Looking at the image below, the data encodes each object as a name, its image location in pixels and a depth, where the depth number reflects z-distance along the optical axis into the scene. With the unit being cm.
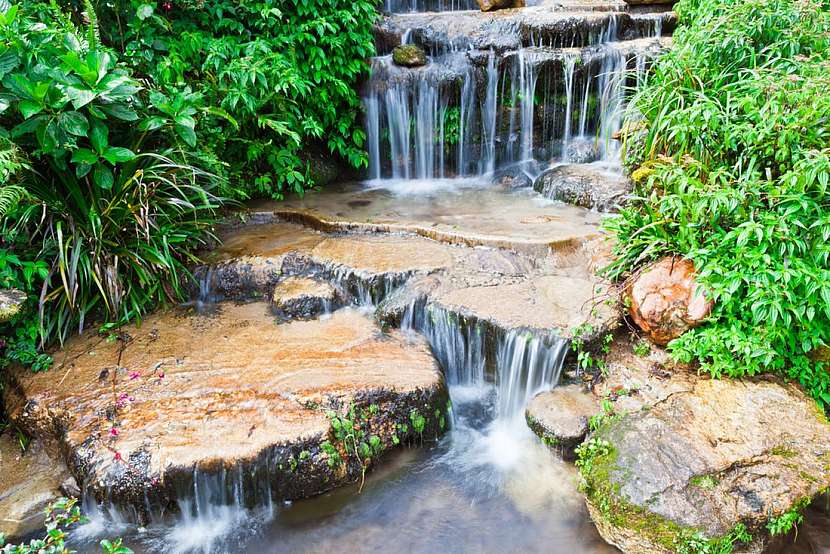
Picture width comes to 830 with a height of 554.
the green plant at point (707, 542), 288
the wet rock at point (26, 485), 325
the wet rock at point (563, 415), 360
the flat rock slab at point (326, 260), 479
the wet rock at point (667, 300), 362
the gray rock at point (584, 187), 596
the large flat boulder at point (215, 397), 324
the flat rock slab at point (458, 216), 523
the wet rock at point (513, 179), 725
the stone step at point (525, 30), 769
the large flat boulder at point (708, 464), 296
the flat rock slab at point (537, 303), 406
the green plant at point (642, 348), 392
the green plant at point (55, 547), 212
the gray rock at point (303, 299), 465
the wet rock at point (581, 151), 723
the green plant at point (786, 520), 294
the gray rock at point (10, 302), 350
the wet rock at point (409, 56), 759
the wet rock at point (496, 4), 910
